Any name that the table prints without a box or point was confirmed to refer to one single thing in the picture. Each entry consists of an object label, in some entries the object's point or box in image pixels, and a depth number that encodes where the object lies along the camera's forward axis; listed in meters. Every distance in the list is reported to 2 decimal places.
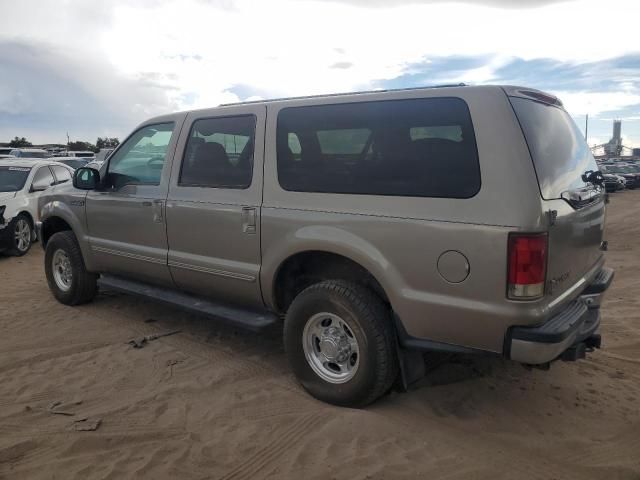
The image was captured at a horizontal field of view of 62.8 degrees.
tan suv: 2.75
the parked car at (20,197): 9.02
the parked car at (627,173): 28.47
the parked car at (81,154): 23.30
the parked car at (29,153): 20.15
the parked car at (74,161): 15.79
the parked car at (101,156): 18.20
